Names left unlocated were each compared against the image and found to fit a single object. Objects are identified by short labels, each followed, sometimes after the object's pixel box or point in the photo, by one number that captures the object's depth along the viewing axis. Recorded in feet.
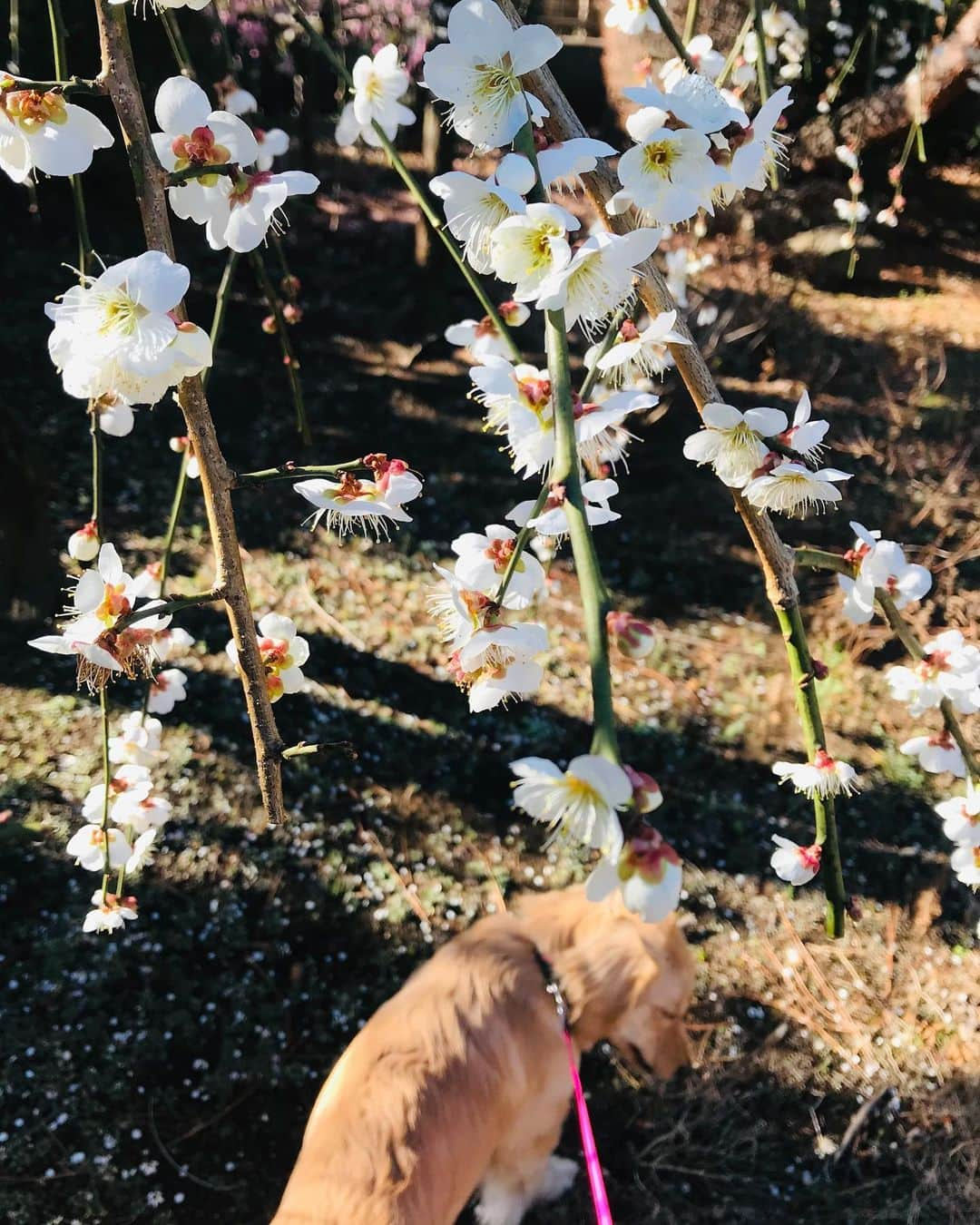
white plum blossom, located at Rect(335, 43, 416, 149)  1.10
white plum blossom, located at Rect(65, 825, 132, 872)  1.26
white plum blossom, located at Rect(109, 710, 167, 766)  1.36
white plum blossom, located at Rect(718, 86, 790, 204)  0.78
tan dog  1.56
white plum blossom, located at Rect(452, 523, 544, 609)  0.81
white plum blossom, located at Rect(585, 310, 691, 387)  0.75
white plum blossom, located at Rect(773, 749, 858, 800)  0.94
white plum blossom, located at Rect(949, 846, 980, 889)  1.12
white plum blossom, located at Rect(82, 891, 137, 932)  1.26
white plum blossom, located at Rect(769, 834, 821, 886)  0.99
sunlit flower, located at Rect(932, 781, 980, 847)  1.10
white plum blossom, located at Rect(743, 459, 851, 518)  0.83
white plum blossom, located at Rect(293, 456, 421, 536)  0.83
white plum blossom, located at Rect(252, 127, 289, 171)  1.39
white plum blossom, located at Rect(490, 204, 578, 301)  0.66
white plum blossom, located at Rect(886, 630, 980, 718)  1.06
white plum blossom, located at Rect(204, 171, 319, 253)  0.80
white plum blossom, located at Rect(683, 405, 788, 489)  0.86
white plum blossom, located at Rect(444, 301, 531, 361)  1.07
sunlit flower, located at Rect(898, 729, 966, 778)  1.12
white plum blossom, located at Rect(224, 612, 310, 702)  1.10
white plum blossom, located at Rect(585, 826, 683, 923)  0.59
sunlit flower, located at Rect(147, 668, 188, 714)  1.36
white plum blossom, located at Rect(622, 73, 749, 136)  0.70
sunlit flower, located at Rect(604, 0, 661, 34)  1.26
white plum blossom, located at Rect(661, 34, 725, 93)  1.30
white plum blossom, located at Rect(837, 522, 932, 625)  0.97
